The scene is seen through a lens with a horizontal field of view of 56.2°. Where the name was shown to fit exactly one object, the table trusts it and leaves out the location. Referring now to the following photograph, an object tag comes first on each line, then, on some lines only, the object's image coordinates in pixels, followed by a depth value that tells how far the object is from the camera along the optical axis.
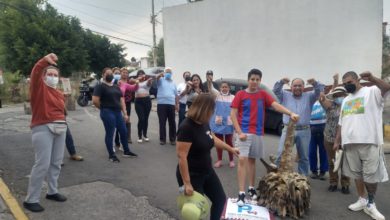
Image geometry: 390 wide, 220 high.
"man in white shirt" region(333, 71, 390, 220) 4.62
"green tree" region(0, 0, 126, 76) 26.50
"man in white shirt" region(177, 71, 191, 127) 8.88
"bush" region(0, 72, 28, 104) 22.76
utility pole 34.74
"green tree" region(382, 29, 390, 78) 14.70
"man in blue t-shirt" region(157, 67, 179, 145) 8.62
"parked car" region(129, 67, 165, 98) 20.86
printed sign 4.32
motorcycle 18.16
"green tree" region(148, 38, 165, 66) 52.55
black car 10.50
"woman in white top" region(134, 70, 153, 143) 8.67
